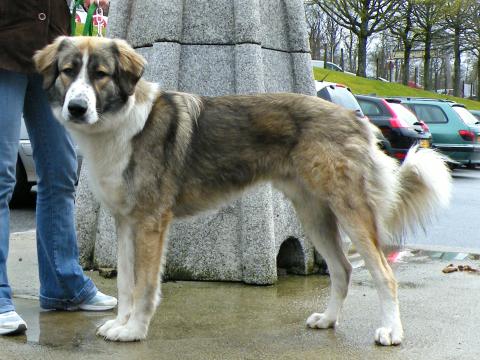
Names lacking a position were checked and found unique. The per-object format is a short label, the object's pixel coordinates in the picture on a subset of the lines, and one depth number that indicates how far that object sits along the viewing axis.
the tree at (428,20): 47.09
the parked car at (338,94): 13.36
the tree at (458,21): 47.70
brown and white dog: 4.21
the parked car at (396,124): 17.70
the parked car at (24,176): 11.62
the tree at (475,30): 49.34
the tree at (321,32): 53.28
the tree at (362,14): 44.34
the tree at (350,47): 59.88
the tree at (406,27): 46.75
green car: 20.30
